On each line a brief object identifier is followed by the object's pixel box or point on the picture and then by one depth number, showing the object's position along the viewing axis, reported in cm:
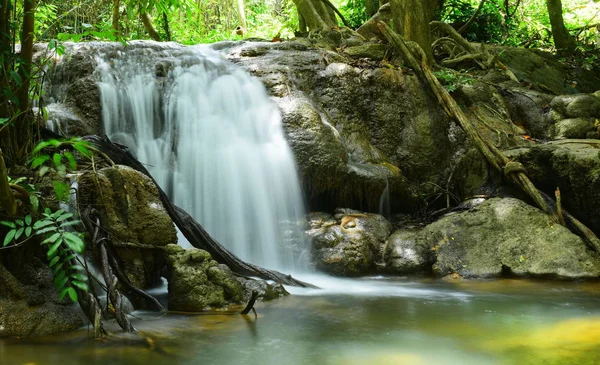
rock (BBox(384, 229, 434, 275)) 650
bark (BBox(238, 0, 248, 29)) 1777
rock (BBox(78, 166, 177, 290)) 451
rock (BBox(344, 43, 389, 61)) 943
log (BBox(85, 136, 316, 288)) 525
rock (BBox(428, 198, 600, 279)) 609
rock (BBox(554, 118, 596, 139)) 855
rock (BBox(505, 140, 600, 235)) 664
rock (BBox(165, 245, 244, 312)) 444
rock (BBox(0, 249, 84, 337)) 365
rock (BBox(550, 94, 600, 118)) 870
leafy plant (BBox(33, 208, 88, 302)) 335
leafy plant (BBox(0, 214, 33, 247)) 346
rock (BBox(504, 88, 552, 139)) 905
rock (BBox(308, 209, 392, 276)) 650
